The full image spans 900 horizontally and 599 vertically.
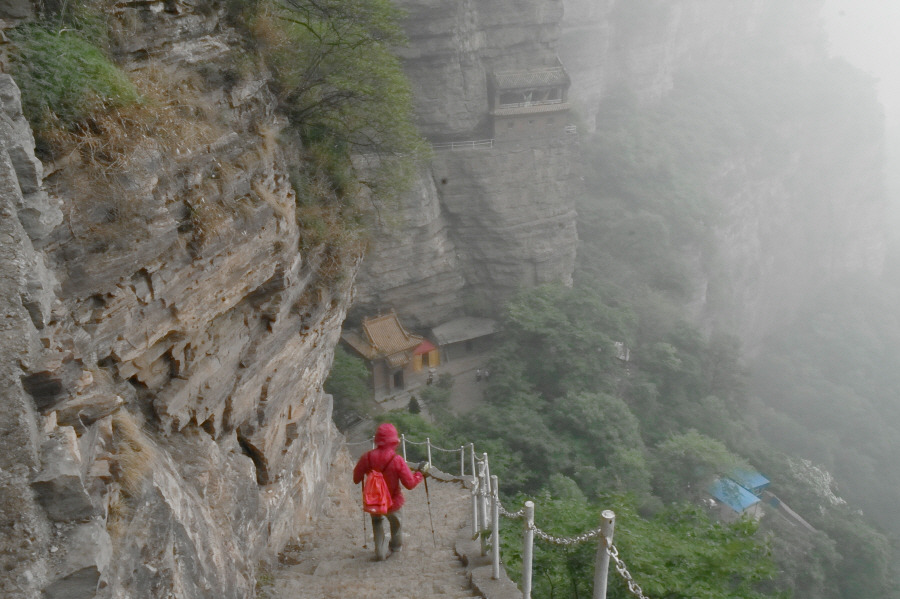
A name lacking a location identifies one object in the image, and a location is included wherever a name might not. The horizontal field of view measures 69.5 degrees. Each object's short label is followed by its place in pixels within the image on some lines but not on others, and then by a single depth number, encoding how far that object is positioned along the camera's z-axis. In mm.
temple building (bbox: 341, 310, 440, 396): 21016
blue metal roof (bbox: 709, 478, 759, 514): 20470
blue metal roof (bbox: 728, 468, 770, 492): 21594
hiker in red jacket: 5797
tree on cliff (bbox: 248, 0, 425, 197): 8703
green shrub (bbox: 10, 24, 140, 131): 4148
